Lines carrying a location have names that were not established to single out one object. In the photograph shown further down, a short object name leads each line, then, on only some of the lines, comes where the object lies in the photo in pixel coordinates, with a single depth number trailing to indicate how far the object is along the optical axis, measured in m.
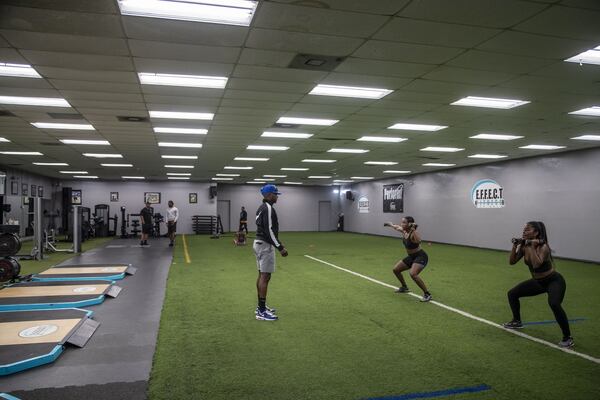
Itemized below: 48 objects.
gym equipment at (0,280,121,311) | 5.97
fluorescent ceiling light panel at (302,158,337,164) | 14.62
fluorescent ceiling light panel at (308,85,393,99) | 6.12
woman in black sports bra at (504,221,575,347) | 4.37
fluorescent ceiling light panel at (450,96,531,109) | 6.80
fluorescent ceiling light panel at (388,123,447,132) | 8.86
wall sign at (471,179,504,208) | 14.93
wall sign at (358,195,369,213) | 25.47
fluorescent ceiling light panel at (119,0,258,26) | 3.56
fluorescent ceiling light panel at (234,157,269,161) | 14.32
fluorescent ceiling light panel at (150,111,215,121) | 7.62
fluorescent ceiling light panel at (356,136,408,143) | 10.25
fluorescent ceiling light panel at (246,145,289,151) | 11.63
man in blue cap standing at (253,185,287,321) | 5.37
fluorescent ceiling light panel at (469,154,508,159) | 13.46
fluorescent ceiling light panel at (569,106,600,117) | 7.29
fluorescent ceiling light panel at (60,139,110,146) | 10.63
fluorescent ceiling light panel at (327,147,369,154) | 12.28
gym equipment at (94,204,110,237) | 21.08
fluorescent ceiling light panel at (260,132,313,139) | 9.67
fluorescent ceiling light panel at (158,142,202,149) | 11.14
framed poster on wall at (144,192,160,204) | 24.70
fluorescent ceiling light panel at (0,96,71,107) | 6.55
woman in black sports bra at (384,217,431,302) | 6.55
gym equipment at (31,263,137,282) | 8.33
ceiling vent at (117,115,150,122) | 7.82
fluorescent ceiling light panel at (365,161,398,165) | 15.53
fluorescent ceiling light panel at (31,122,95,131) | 8.53
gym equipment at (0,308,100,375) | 3.74
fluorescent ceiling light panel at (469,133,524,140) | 9.81
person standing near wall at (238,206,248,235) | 16.98
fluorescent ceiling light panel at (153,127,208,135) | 9.14
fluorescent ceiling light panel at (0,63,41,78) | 5.13
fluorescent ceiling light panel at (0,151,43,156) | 12.78
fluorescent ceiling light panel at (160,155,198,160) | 13.84
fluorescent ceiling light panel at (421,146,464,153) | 11.99
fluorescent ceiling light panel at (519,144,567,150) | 11.35
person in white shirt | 14.90
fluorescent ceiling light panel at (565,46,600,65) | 4.74
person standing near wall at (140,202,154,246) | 15.23
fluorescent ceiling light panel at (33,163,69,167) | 16.14
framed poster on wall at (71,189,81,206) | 24.14
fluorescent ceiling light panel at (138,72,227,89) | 5.59
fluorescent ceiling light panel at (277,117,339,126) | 8.20
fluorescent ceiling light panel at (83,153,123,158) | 13.29
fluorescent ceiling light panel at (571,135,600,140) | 9.88
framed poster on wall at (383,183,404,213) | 21.58
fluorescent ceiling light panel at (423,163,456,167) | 16.52
